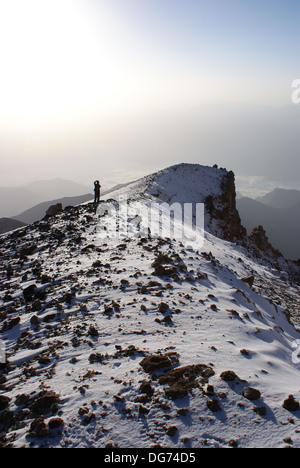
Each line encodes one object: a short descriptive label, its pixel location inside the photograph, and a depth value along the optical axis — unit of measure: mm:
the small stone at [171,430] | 3993
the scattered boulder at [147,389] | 4734
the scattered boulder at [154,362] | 5284
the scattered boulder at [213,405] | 4387
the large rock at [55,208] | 26484
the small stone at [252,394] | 4594
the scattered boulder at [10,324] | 7754
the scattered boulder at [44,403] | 4555
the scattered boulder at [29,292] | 9331
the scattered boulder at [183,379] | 4648
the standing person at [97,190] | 22766
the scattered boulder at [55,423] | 4141
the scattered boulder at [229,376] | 4944
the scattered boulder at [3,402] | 4763
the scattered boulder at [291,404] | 4371
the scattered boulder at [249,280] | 12875
